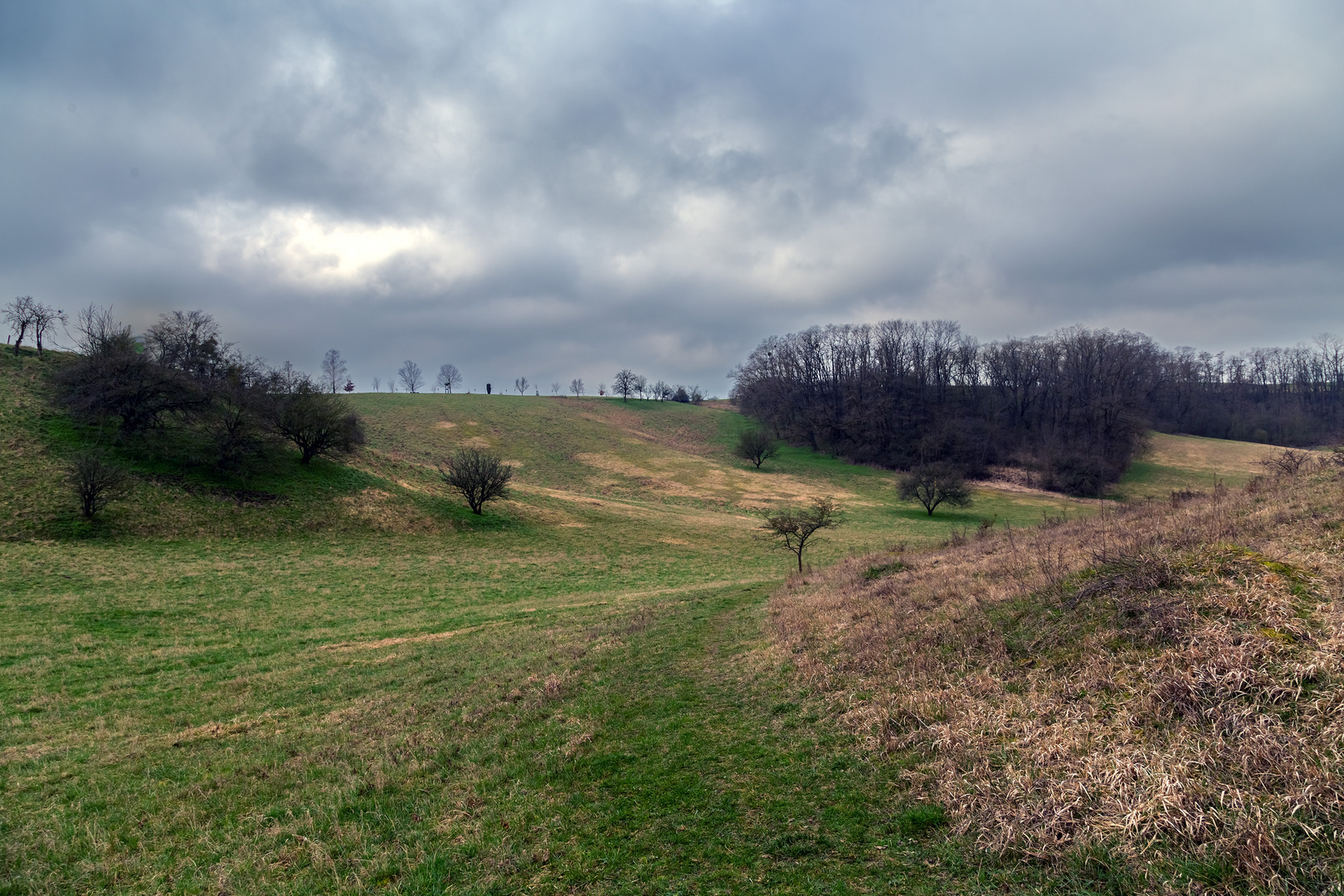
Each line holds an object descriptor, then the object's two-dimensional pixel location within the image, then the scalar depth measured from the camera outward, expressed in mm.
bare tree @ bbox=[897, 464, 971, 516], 59500
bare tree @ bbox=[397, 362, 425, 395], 164250
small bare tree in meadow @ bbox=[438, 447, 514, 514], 45375
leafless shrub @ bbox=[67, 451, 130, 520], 31891
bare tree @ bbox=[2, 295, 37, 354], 48938
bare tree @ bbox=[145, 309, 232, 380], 49531
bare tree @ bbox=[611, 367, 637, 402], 143000
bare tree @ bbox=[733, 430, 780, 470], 80375
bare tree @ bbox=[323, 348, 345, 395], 150188
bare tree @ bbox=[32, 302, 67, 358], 49750
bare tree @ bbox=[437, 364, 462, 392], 163625
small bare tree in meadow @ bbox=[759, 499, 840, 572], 29531
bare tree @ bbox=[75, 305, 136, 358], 43094
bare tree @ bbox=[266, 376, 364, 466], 45125
